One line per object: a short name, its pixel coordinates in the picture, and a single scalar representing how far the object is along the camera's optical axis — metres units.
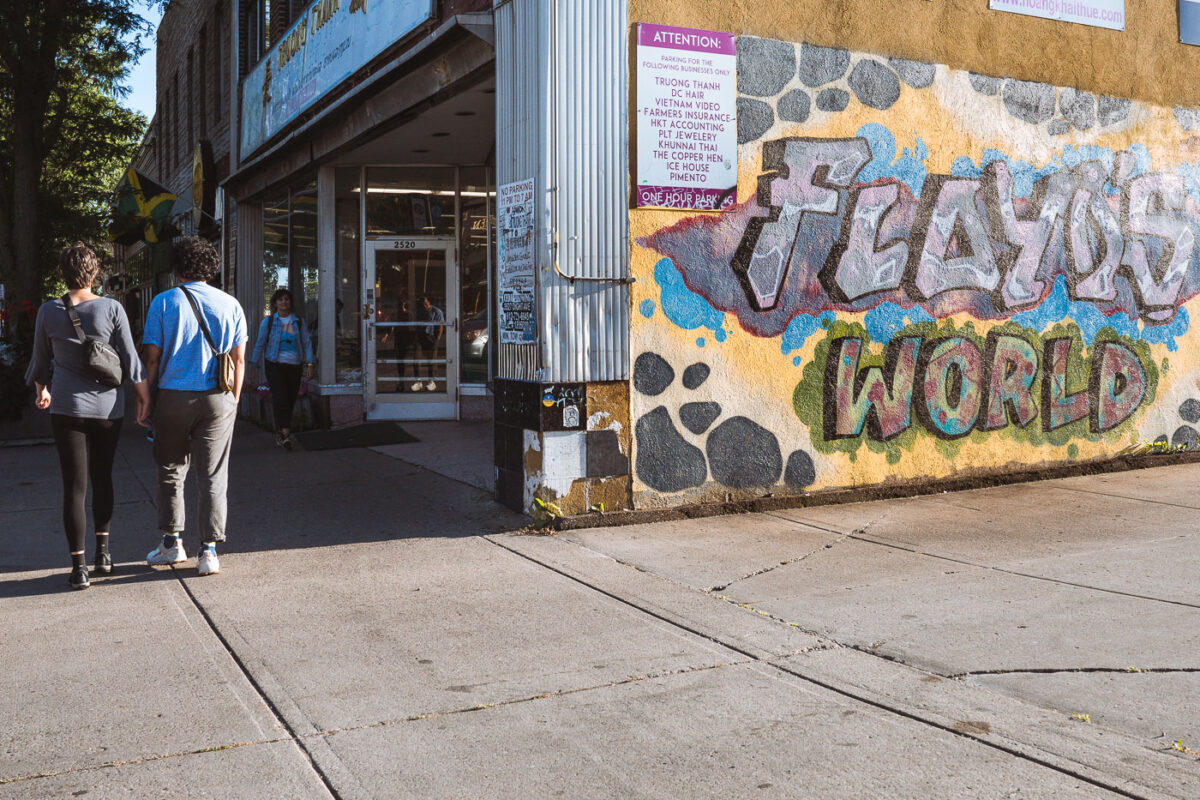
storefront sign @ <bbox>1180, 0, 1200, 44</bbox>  10.06
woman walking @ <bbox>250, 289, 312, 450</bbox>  11.77
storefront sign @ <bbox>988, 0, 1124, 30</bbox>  9.07
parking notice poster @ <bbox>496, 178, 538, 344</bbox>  7.37
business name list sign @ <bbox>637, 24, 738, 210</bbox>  7.53
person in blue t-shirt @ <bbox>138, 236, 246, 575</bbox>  6.05
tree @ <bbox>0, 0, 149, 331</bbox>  17.36
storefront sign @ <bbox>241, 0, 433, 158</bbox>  10.31
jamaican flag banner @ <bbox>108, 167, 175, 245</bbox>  18.84
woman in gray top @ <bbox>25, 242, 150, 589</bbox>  5.83
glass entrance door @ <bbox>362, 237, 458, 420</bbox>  13.43
